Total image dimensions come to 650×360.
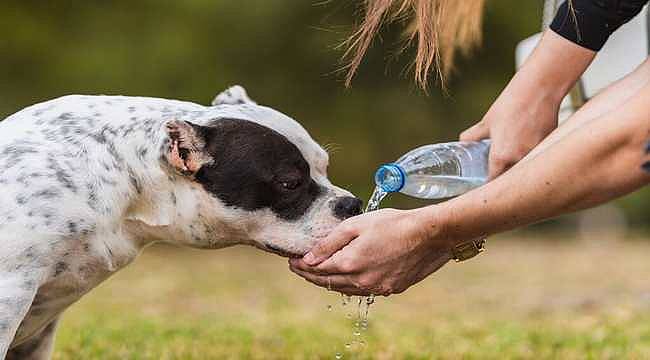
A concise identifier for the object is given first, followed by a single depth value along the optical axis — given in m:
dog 3.07
